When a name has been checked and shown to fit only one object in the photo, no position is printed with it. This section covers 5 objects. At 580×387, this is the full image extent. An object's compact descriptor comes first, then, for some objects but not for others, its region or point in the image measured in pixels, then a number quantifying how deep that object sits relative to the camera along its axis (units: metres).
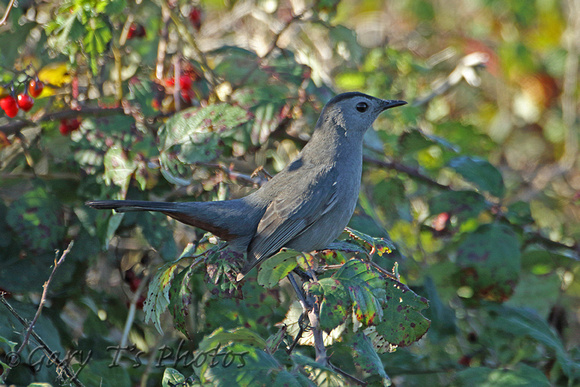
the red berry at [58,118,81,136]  6.64
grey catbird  5.86
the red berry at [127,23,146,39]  7.23
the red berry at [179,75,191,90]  6.89
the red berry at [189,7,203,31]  7.68
